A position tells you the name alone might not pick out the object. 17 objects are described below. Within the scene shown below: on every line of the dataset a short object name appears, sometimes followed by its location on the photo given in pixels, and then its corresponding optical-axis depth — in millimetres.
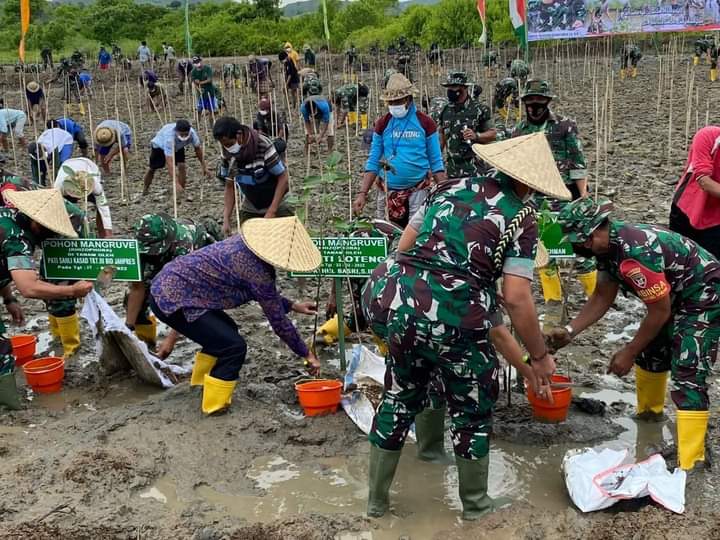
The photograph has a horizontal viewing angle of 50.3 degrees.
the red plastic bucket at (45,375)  4602
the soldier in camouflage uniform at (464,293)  2758
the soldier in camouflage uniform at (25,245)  4195
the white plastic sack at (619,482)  3096
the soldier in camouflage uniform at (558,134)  5102
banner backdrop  19672
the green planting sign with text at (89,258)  4414
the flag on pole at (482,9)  11598
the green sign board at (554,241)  3933
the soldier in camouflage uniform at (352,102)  13633
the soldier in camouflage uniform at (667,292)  3213
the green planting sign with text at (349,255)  4348
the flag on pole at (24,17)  11461
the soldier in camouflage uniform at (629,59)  21719
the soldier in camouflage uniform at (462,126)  5984
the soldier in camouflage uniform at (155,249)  4578
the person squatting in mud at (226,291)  3945
